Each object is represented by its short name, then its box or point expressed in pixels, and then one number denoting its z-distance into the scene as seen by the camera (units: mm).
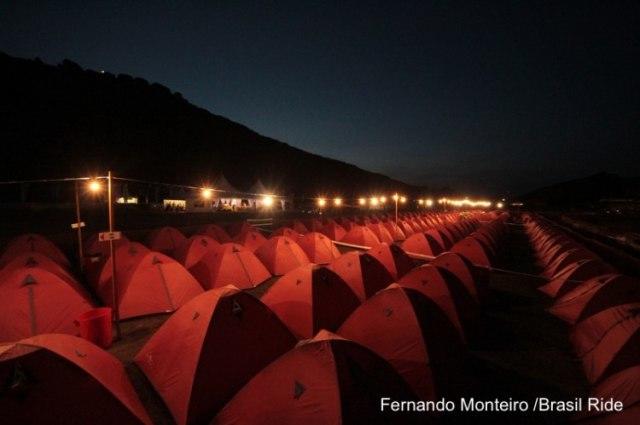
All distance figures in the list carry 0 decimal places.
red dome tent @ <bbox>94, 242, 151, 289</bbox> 9406
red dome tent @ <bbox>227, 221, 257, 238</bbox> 19844
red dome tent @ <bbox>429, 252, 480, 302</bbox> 8867
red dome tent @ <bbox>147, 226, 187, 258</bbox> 15203
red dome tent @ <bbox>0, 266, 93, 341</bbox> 6285
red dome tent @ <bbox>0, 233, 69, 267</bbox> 10883
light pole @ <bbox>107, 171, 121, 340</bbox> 6779
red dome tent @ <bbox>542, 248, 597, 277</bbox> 11205
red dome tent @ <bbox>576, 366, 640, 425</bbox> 3143
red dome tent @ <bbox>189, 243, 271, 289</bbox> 10523
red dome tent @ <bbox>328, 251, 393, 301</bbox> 8719
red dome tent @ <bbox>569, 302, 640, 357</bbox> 5715
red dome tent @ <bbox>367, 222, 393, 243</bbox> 20661
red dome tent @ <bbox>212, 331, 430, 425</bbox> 3080
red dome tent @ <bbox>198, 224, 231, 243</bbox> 16931
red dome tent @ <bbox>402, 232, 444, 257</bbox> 15984
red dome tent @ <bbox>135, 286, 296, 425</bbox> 4617
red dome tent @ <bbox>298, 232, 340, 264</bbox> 14422
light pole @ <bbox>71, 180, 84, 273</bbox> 11194
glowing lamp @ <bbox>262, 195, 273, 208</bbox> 37144
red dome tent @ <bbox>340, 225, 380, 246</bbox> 19266
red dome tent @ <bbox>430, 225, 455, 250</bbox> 17319
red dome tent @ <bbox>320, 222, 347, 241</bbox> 20750
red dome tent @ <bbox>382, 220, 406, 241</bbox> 22356
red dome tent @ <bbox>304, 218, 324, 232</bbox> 21688
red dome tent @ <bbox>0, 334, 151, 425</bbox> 3145
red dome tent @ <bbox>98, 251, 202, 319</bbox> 8398
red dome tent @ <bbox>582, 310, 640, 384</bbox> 5086
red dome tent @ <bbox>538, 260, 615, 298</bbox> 9164
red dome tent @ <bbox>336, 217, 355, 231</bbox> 23188
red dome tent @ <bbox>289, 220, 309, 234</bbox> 21031
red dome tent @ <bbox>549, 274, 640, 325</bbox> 6875
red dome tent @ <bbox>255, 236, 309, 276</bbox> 12727
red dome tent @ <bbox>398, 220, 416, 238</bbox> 23853
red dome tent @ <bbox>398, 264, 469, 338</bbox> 6930
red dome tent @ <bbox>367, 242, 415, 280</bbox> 10555
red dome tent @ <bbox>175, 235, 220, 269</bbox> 12408
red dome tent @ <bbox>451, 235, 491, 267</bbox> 12844
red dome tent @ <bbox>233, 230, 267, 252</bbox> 14531
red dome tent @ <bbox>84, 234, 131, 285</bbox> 10294
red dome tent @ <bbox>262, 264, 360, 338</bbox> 6859
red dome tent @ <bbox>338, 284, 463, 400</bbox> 4672
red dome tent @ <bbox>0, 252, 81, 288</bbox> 8195
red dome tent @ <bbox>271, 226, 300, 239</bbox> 16544
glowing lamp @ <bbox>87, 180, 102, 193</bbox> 8023
